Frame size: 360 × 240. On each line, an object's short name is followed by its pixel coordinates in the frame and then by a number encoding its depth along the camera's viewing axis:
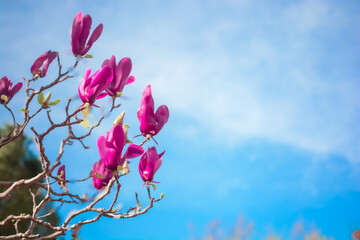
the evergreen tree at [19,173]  6.94
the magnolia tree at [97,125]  2.18
